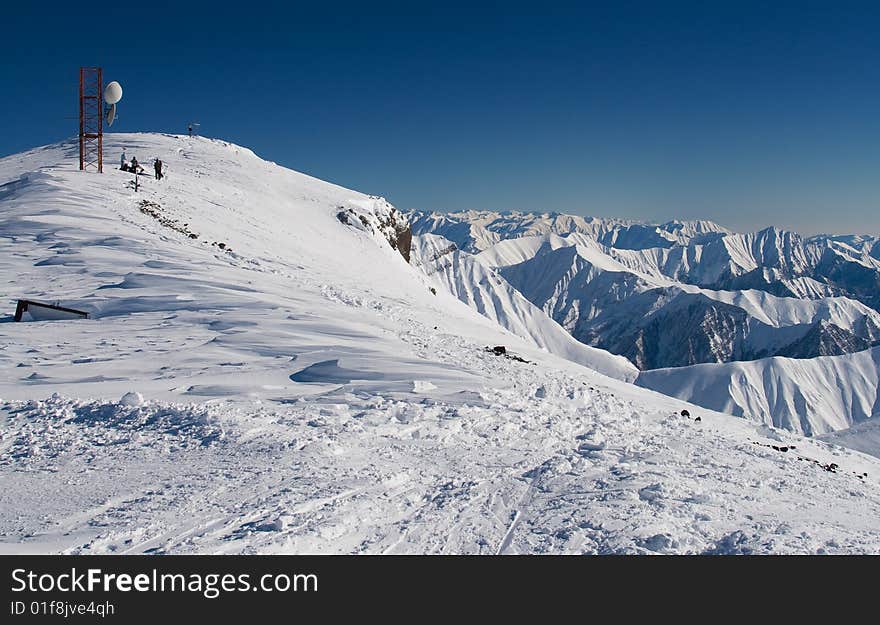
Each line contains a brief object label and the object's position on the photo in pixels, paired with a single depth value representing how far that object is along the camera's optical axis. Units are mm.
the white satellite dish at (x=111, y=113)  32094
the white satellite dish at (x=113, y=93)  31297
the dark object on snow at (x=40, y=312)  12523
